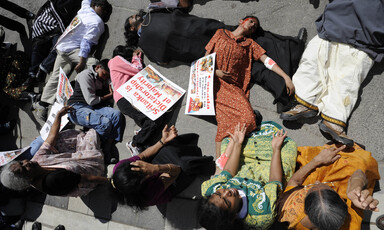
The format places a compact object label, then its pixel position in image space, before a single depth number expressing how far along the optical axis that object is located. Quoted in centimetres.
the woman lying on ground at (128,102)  335
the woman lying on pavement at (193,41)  292
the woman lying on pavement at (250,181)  194
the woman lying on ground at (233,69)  291
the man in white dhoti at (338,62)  243
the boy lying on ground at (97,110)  353
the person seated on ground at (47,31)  421
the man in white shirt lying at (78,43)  398
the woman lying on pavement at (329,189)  171
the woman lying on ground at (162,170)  227
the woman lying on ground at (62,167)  255
